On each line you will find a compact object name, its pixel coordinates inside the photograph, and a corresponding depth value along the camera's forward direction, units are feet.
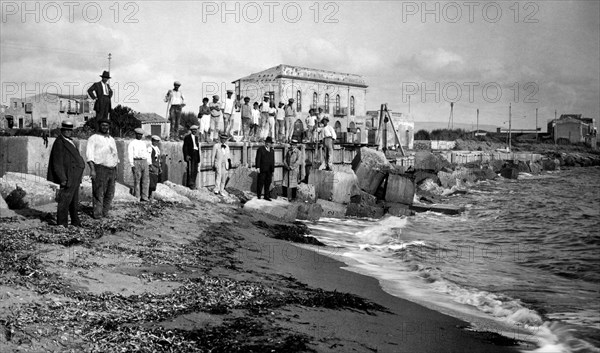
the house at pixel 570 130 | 352.90
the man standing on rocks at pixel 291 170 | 71.46
